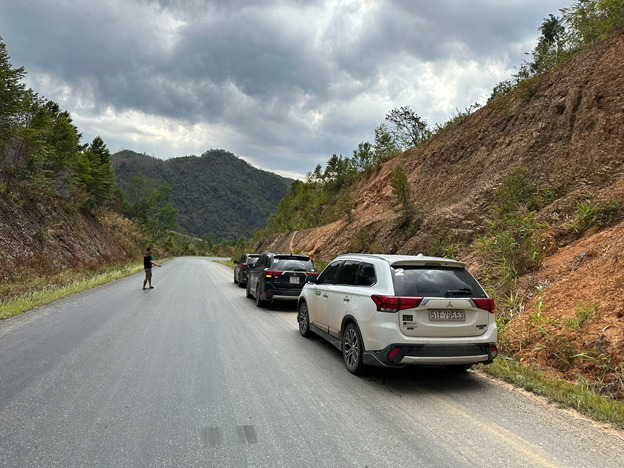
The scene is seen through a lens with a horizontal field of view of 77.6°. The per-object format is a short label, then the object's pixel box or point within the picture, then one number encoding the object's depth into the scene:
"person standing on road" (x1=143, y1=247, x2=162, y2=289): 16.38
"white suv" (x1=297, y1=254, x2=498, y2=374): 4.86
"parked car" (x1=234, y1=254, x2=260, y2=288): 18.17
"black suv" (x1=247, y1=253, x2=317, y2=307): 11.81
